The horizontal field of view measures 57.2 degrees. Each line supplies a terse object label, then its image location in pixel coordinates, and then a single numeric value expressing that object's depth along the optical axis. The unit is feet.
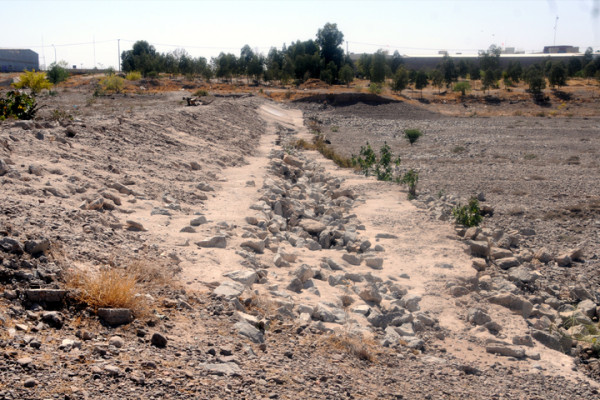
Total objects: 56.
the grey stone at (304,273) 24.50
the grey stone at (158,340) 15.07
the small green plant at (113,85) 162.04
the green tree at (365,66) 284.41
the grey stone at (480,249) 32.76
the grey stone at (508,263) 32.14
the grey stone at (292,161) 63.82
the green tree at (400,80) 213.05
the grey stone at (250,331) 16.97
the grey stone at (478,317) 23.58
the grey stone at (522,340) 22.02
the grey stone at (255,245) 27.50
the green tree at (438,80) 227.61
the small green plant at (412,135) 91.09
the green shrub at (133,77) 217.36
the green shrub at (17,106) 45.75
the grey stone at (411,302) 24.29
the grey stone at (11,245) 17.29
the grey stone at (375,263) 29.68
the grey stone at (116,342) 14.49
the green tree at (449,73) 239.01
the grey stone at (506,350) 20.74
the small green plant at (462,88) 208.95
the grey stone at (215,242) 26.03
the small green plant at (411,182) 48.55
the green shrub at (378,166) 56.83
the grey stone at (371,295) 24.18
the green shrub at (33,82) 77.71
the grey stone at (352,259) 30.27
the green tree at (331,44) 269.23
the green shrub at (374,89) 190.45
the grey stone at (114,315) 15.58
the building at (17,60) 323.70
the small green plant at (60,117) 45.16
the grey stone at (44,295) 15.69
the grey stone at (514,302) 25.30
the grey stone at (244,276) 21.85
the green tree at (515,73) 249.75
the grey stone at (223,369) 14.19
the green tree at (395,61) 330.09
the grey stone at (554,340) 22.38
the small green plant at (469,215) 38.55
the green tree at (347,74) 234.17
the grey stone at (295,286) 23.37
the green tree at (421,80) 215.31
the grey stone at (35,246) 17.81
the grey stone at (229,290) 19.62
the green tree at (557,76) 213.05
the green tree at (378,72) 240.03
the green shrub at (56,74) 206.43
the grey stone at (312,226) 35.09
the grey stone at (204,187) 40.68
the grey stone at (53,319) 14.84
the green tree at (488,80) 212.64
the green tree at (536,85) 194.90
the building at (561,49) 432.00
